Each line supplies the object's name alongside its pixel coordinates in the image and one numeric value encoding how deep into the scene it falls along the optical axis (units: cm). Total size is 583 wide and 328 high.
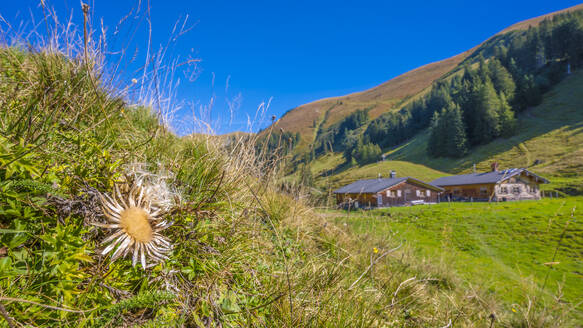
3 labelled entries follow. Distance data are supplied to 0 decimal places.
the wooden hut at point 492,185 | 4009
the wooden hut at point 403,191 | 4244
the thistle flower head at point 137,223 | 106
